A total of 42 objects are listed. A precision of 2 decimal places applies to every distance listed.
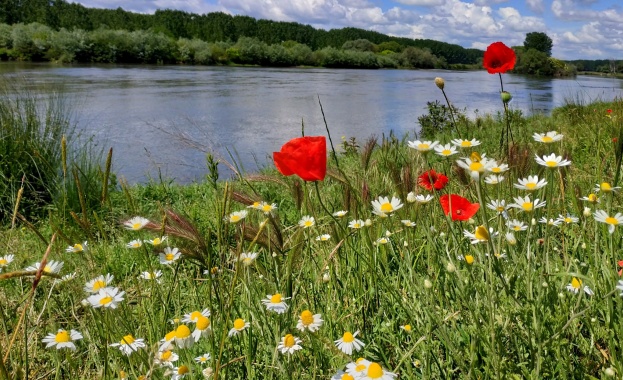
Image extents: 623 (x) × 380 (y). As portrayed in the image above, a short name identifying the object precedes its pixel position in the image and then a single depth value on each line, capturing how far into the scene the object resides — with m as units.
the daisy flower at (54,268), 0.83
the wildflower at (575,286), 0.89
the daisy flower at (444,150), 0.90
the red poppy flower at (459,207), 1.00
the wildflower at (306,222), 1.20
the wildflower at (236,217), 1.00
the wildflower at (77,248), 0.96
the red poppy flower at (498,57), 1.57
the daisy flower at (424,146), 0.86
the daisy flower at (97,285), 0.83
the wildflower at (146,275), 1.12
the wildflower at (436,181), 1.21
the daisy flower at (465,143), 0.89
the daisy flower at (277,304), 0.79
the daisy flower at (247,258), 0.89
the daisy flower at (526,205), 0.77
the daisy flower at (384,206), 0.89
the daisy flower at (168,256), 1.00
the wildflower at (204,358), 0.92
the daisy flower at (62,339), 0.76
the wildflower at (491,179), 0.92
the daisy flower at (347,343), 0.72
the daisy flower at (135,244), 1.14
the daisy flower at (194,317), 0.82
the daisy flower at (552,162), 0.80
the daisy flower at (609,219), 0.82
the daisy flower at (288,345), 0.75
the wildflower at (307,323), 0.77
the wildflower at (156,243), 1.00
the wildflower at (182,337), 0.74
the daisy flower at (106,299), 0.76
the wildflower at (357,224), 1.23
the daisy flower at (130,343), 0.83
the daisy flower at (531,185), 0.80
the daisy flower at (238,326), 0.82
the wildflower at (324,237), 1.40
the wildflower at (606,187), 0.88
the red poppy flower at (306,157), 0.90
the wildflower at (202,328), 0.78
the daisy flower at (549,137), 0.93
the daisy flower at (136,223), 0.98
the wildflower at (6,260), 1.01
